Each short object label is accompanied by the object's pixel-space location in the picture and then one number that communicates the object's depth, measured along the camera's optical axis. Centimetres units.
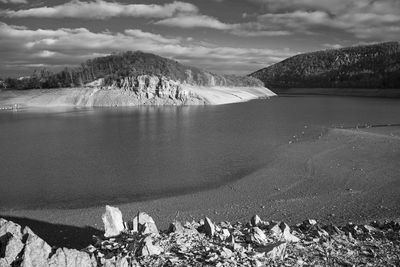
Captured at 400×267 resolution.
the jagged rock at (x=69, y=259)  843
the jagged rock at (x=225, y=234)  1051
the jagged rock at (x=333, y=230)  1130
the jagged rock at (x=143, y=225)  1073
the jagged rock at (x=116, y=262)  853
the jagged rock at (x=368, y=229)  1159
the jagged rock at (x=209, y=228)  1081
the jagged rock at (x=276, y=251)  948
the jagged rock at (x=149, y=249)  925
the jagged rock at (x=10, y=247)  843
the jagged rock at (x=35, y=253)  828
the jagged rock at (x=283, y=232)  1063
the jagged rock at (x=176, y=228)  1073
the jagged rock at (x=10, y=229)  931
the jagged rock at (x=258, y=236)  1023
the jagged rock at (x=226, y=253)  929
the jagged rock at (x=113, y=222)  1097
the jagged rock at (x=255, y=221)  1223
